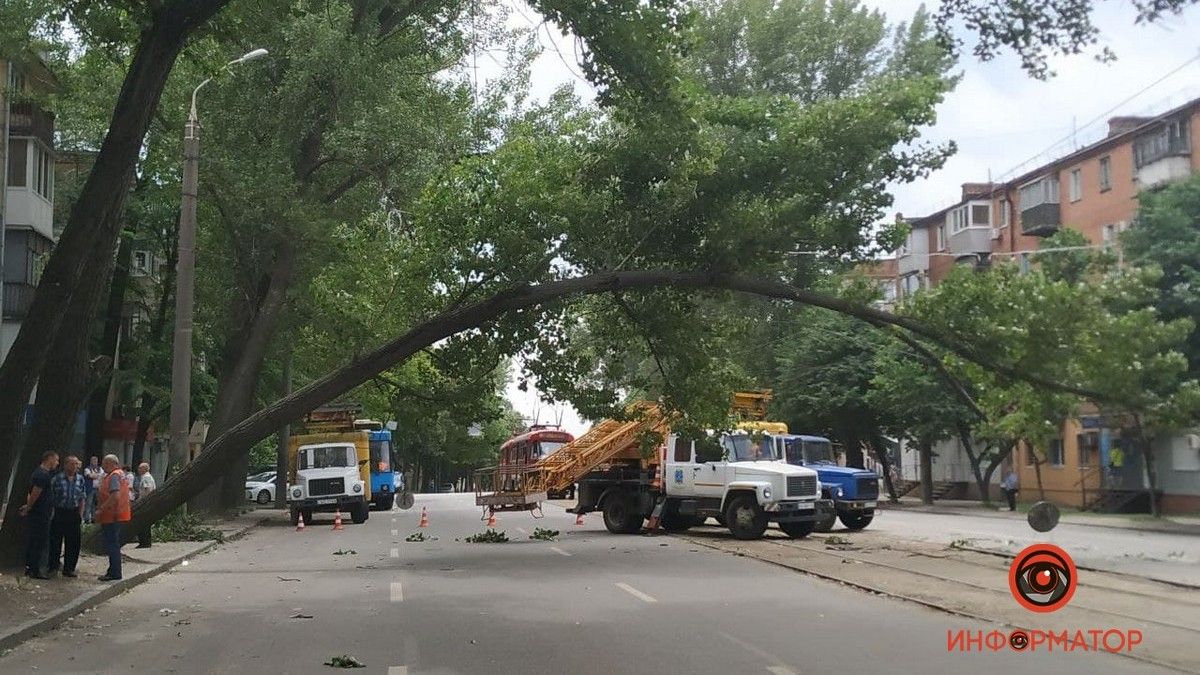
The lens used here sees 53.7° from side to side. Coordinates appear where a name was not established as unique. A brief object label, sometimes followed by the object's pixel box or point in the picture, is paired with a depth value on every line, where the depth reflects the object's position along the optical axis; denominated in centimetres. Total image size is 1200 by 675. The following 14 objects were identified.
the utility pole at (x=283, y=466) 4003
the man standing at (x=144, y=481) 2387
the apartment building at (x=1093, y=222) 4062
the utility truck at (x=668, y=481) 2559
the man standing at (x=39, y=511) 1545
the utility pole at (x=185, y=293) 2169
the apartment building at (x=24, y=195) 3189
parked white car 5859
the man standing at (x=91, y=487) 2403
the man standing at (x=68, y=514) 1593
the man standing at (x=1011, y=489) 4316
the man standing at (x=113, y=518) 1636
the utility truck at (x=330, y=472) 3591
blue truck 2875
